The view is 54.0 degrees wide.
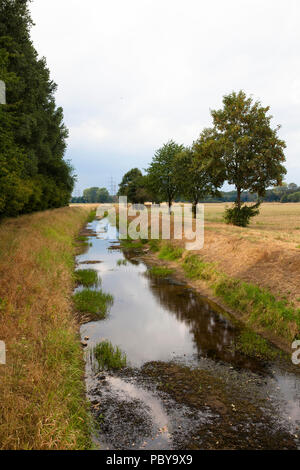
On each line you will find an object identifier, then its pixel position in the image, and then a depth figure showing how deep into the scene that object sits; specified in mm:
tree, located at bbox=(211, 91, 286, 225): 27922
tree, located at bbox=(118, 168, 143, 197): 97775
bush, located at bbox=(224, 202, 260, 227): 31922
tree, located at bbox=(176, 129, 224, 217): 29828
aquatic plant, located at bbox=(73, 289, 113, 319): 11438
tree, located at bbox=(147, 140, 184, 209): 43938
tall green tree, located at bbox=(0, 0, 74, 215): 20156
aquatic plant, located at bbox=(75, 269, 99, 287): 15260
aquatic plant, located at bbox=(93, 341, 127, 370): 7694
